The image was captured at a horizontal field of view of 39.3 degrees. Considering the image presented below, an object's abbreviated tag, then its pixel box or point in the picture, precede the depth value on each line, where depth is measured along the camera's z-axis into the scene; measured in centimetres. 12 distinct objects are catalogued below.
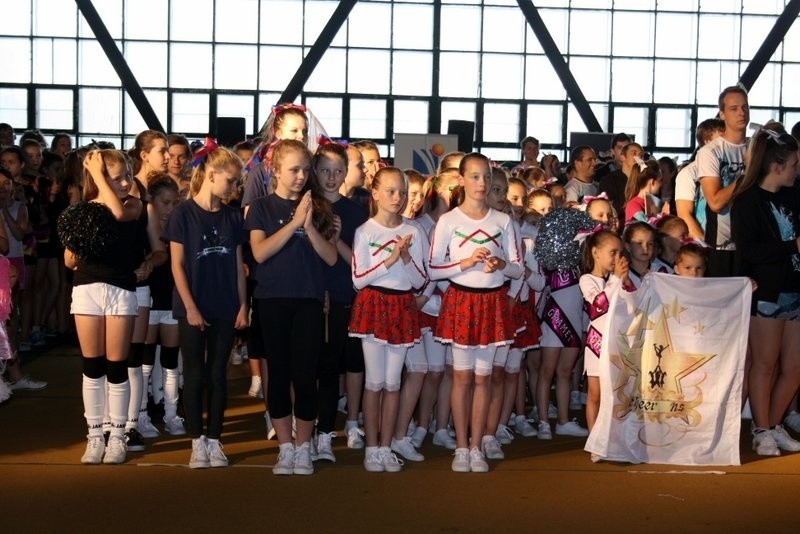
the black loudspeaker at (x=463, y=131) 1768
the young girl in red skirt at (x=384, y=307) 623
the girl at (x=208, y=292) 618
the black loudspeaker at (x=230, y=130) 1767
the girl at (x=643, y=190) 891
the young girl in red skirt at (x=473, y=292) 624
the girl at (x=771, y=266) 675
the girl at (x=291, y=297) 605
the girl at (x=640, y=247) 705
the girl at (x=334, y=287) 634
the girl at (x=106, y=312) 626
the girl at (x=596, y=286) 670
